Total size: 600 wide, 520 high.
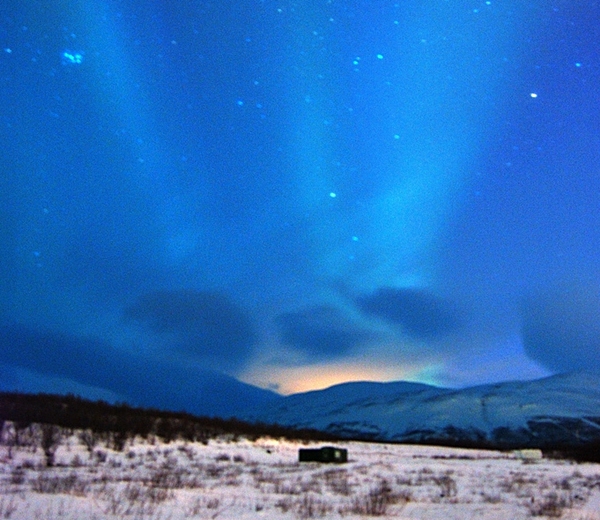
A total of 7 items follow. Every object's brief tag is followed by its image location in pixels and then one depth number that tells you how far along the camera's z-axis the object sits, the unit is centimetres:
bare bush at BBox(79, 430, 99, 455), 2577
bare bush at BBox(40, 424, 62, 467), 2041
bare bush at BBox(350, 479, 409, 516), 1095
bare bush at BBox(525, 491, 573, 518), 1098
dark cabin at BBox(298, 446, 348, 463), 2903
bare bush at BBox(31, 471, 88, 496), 1203
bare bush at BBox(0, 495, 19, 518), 901
